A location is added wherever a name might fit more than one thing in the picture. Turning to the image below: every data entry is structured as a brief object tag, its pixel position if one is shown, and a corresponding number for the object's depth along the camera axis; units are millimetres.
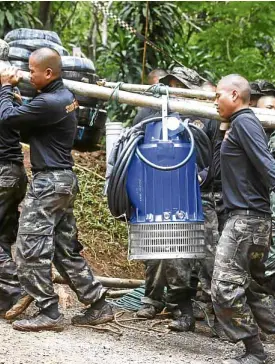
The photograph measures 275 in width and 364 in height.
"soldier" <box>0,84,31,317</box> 11108
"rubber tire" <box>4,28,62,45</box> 18769
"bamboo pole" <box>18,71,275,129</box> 10467
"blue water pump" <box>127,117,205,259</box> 9935
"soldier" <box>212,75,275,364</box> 9618
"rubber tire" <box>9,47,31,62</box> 17978
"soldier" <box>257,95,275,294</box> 11670
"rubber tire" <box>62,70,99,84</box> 18303
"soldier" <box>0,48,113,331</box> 10402
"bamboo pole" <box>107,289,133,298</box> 13843
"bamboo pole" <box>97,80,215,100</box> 11594
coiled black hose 10097
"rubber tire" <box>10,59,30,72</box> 17745
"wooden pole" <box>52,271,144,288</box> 14115
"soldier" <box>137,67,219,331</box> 11646
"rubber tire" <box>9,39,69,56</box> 18354
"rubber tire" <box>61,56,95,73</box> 18470
